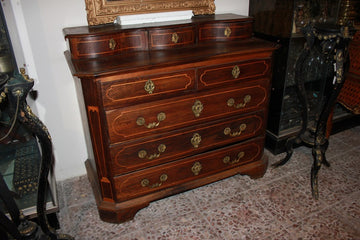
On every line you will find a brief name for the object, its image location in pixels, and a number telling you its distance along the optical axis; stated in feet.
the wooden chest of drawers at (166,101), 6.01
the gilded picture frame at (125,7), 7.04
